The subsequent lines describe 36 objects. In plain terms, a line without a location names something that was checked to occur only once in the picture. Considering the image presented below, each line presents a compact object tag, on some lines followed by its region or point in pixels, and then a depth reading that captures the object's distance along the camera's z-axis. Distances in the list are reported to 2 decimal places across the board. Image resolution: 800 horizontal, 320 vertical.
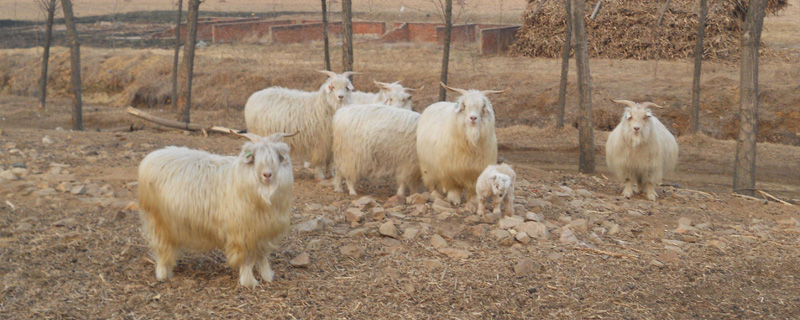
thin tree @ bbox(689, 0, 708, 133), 15.48
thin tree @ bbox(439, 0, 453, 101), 15.47
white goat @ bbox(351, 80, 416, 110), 12.33
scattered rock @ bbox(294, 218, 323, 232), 7.76
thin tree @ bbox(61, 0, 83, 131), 15.31
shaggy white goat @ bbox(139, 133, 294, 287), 5.95
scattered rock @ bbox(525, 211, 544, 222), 8.20
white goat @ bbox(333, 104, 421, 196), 9.91
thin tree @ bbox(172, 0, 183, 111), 21.05
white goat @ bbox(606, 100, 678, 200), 10.77
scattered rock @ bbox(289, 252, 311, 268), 6.63
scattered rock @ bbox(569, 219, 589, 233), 8.09
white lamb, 8.05
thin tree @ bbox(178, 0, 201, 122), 15.51
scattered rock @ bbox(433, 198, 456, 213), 8.76
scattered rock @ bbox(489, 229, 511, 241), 7.60
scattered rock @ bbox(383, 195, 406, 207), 9.20
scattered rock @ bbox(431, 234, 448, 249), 7.33
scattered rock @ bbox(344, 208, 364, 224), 8.16
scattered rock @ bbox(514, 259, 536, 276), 6.68
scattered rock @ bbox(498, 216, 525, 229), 7.93
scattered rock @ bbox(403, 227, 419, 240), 7.58
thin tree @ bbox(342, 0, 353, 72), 14.55
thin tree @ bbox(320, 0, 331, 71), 18.22
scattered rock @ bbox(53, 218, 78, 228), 7.57
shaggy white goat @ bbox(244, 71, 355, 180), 10.91
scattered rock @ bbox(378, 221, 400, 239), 7.56
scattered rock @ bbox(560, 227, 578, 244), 7.61
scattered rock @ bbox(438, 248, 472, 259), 7.05
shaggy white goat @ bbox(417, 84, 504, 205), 8.70
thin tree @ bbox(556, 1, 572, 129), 16.30
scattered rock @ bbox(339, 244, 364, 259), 7.03
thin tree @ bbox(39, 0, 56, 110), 19.53
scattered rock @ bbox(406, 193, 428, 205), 9.09
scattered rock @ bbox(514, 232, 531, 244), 7.50
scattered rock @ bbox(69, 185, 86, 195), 8.86
